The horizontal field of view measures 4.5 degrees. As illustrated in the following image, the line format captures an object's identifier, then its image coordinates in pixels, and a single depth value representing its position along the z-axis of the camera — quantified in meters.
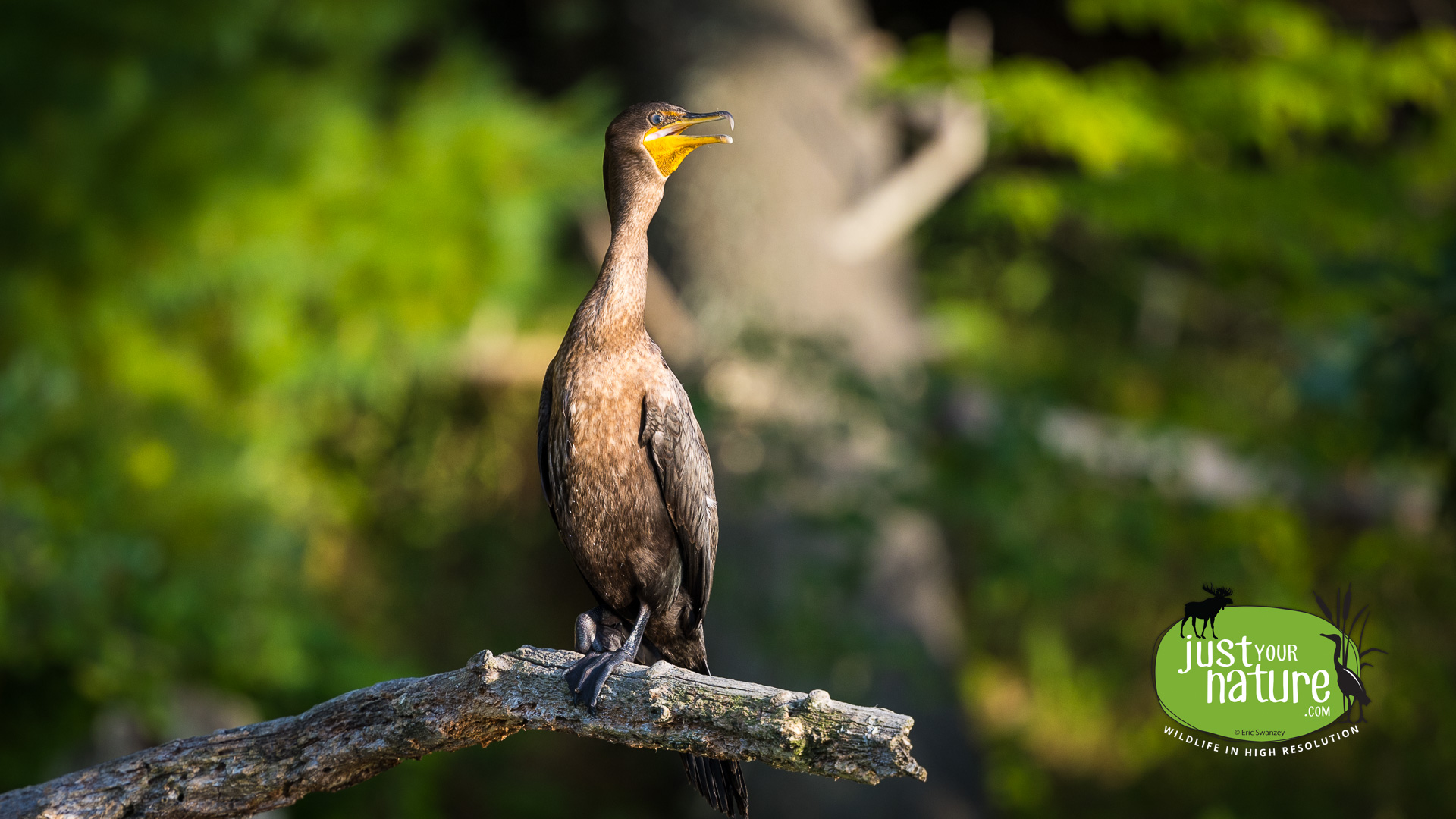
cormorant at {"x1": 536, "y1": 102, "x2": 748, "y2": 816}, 16.21
